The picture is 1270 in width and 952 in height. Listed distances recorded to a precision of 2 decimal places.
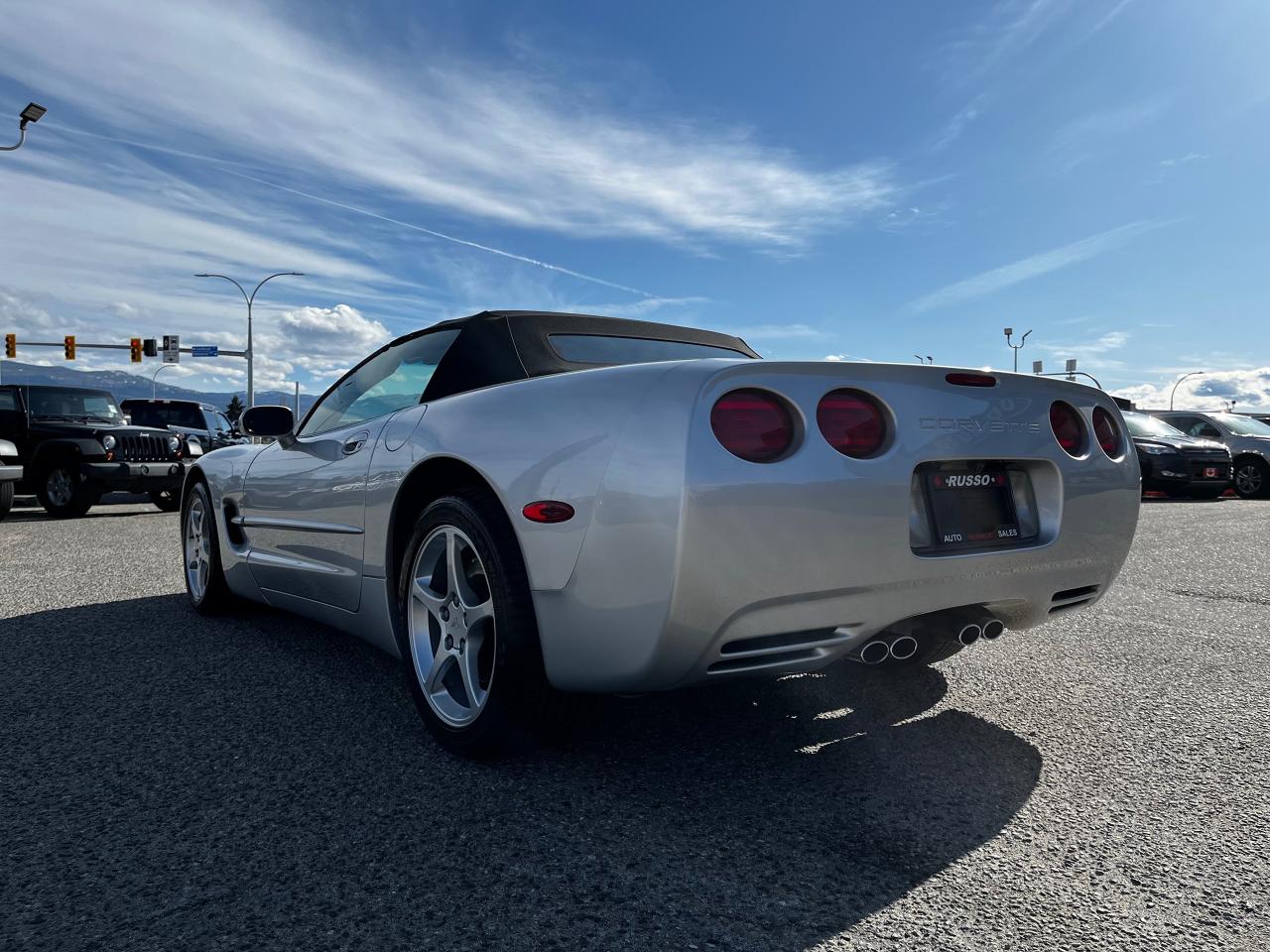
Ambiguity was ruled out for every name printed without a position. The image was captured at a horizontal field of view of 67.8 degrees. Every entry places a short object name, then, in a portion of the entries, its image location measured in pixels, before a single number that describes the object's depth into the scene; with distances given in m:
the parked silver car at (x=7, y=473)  9.56
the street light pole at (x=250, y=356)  42.31
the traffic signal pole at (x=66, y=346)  36.50
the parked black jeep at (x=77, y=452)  11.95
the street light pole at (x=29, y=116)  25.27
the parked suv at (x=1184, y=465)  15.22
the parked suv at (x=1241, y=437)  16.42
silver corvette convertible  2.23
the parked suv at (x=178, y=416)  18.86
